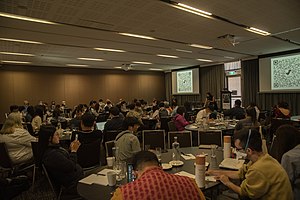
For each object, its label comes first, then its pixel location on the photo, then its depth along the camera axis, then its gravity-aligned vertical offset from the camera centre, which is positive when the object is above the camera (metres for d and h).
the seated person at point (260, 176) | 1.72 -0.62
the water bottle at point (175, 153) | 2.92 -0.74
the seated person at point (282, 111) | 6.45 -0.53
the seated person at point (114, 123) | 5.22 -0.62
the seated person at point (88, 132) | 3.74 -0.58
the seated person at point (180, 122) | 6.03 -0.72
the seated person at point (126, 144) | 3.05 -0.65
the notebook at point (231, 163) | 2.57 -0.80
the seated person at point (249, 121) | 4.79 -0.58
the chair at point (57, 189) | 2.64 -1.05
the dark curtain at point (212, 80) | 12.64 +0.72
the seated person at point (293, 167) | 2.02 -0.65
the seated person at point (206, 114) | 6.68 -0.59
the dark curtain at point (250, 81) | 10.95 +0.55
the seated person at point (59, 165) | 2.55 -0.74
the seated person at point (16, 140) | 3.96 -0.74
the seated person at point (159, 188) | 1.14 -0.47
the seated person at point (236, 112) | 7.12 -0.59
